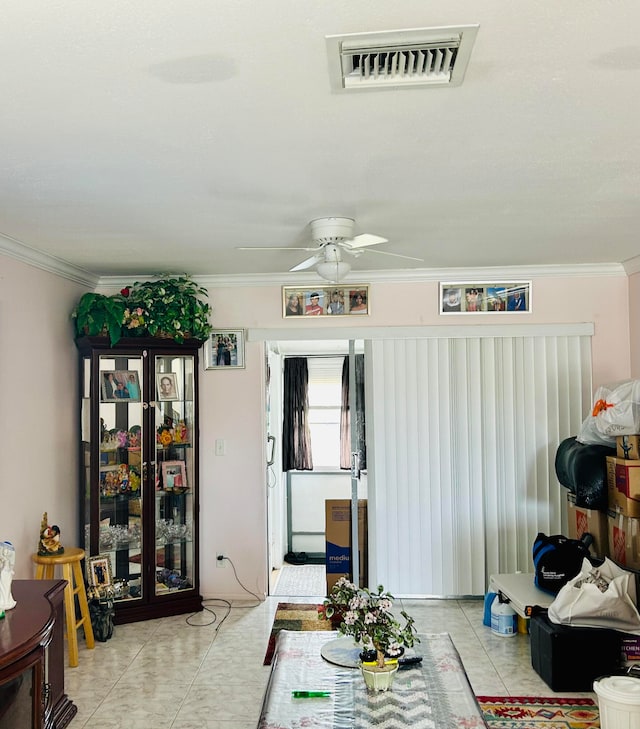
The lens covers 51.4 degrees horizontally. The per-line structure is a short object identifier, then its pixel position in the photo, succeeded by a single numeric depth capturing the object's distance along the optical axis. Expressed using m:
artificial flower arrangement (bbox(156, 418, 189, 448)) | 4.78
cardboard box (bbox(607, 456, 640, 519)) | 3.68
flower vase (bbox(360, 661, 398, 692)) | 2.58
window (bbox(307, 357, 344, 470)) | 6.79
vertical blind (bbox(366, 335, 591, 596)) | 4.94
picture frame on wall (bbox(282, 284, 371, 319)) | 5.07
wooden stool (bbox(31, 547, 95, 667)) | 3.83
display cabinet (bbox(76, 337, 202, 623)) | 4.58
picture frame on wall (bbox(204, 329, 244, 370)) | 5.12
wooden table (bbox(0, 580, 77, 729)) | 2.34
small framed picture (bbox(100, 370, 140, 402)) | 4.63
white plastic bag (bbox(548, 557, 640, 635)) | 3.37
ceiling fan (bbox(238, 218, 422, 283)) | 3.47
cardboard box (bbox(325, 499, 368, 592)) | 5.11
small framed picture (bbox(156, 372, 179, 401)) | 4.76
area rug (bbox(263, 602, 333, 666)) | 4.45
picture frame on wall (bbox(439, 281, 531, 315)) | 5.00
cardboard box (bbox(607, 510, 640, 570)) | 3.68
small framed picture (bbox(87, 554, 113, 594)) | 4.29
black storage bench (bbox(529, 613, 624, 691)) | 3.37
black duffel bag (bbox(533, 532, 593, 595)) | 3.86
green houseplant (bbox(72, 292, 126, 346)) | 4.51
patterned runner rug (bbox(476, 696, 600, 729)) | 3.09
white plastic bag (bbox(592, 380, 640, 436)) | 3.85
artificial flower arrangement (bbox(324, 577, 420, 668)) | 2.64
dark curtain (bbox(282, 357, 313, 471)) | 6.70
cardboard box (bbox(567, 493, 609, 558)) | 4.06
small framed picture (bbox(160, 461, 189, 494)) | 4.80
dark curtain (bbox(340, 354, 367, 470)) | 5.18
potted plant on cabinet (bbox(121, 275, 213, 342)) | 4.63
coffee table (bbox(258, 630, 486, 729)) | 2.37
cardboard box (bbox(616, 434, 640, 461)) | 3.74
